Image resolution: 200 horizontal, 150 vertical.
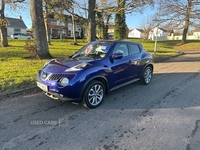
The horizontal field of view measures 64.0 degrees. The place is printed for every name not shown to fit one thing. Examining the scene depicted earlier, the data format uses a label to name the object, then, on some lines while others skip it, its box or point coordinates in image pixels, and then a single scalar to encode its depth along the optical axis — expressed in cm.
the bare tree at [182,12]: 2428
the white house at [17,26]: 5319
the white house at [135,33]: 8599
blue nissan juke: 358
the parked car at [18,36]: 4262
